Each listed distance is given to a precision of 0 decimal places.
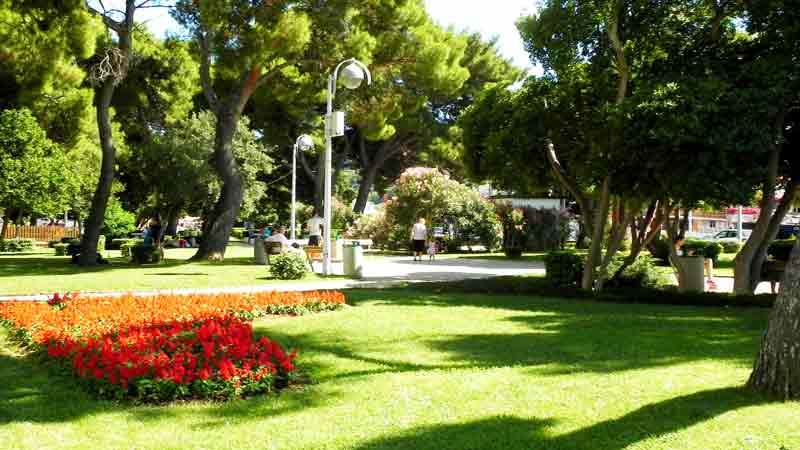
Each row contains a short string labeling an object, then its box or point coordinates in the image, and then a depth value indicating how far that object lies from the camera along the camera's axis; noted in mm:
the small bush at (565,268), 14750
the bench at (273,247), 20797
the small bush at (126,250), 23642
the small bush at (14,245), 32250
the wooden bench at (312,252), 19469
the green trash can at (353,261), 16781
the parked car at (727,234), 49700
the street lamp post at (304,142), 25047
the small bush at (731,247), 34312
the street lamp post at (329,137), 16234
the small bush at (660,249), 23516
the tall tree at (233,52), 20000
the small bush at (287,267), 15688
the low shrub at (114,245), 35350
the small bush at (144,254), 20922
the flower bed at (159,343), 5480
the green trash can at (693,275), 14297
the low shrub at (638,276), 14539
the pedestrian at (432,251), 24875
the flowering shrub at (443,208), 29812
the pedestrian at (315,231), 23359
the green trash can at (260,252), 20825
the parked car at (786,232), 37122
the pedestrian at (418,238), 24266
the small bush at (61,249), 27156
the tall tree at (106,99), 19875
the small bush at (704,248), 23500
